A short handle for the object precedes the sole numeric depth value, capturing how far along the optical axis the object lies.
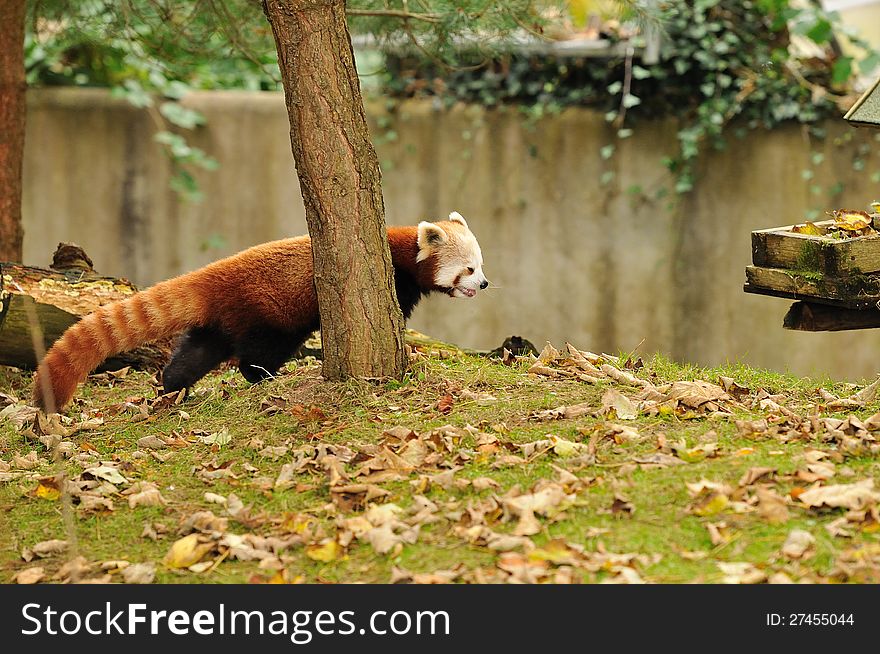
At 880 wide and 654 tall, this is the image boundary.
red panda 8.64
